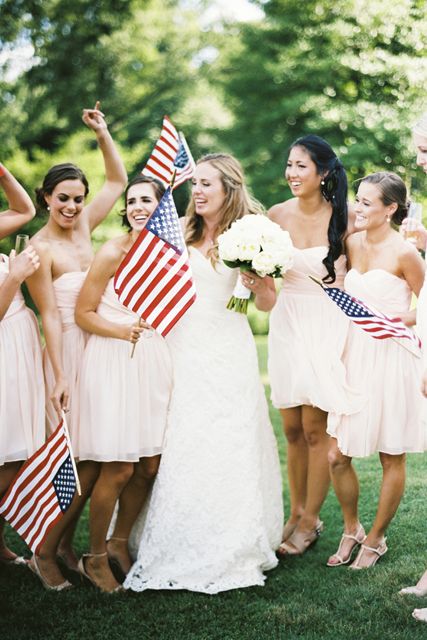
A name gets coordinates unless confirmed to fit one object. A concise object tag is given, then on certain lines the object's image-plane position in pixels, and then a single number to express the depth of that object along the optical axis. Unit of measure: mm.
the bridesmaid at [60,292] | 4703
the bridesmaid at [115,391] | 4738
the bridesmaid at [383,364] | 4883
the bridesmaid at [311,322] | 5234
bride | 4754
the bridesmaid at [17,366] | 4598
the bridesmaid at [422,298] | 4090
